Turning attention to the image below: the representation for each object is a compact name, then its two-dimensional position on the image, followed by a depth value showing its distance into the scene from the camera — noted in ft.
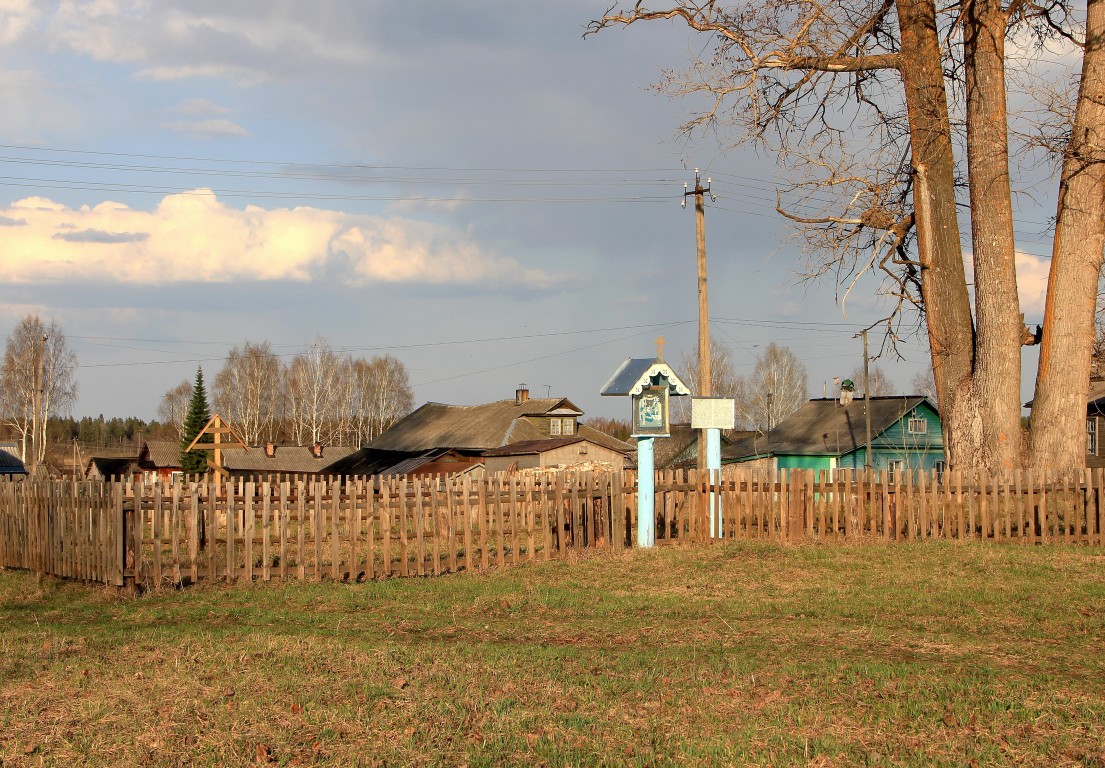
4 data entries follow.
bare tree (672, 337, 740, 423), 298.97
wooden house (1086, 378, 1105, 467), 152.46
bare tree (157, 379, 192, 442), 361.20
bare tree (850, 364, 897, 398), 373.28
